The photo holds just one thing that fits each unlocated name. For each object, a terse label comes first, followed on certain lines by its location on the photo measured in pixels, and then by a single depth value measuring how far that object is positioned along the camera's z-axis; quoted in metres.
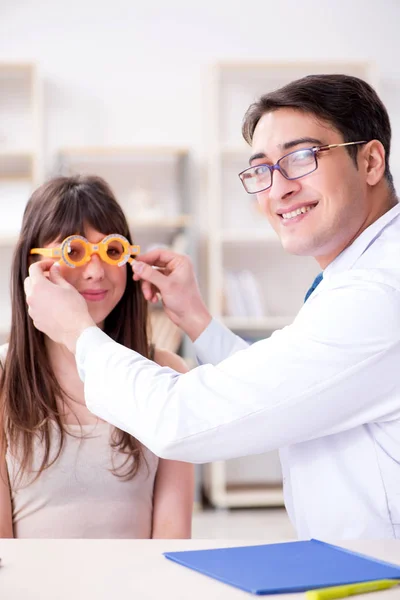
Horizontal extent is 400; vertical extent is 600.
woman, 1.80
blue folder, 1.02
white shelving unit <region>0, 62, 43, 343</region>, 4.76
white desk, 1.00
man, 1.30
